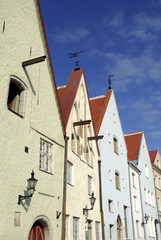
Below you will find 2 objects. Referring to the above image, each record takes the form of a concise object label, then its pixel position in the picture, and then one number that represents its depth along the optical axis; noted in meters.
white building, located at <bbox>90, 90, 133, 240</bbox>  19.42
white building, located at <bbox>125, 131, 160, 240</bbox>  28.72
